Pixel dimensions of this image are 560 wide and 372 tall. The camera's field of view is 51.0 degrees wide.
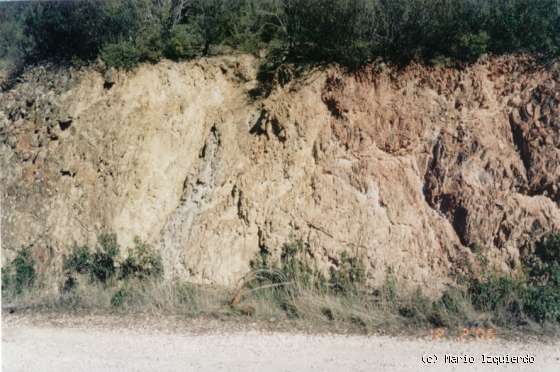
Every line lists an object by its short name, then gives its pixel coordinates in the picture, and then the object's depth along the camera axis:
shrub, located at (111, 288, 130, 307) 9.01
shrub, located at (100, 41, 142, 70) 12.11
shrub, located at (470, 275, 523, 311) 8.23
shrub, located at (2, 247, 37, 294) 10.02
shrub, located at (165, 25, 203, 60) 12.01
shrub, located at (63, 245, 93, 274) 10.19
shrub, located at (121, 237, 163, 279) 9.92
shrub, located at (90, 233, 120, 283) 10.03
